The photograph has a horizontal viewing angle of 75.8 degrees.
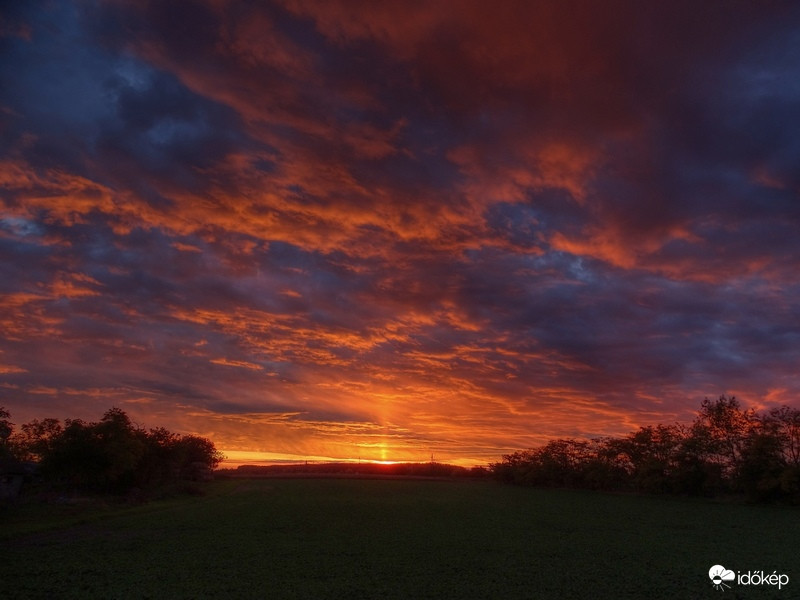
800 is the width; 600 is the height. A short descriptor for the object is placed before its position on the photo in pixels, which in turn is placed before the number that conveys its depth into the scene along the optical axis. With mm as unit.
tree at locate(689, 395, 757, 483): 64125
